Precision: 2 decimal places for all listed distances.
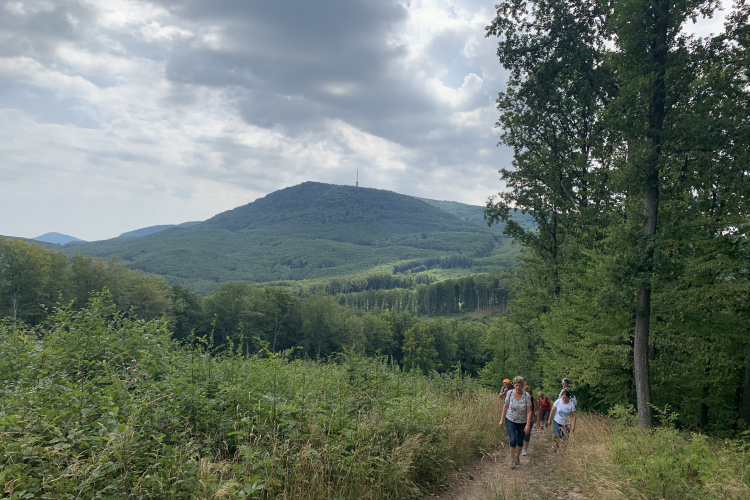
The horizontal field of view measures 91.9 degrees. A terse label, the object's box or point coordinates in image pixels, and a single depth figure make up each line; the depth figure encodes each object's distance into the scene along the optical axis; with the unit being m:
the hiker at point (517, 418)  7.49
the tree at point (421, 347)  63.59
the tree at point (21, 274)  38.17
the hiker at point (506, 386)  9.48
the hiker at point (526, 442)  7.93
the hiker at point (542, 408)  12.27
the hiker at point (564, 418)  9.36
